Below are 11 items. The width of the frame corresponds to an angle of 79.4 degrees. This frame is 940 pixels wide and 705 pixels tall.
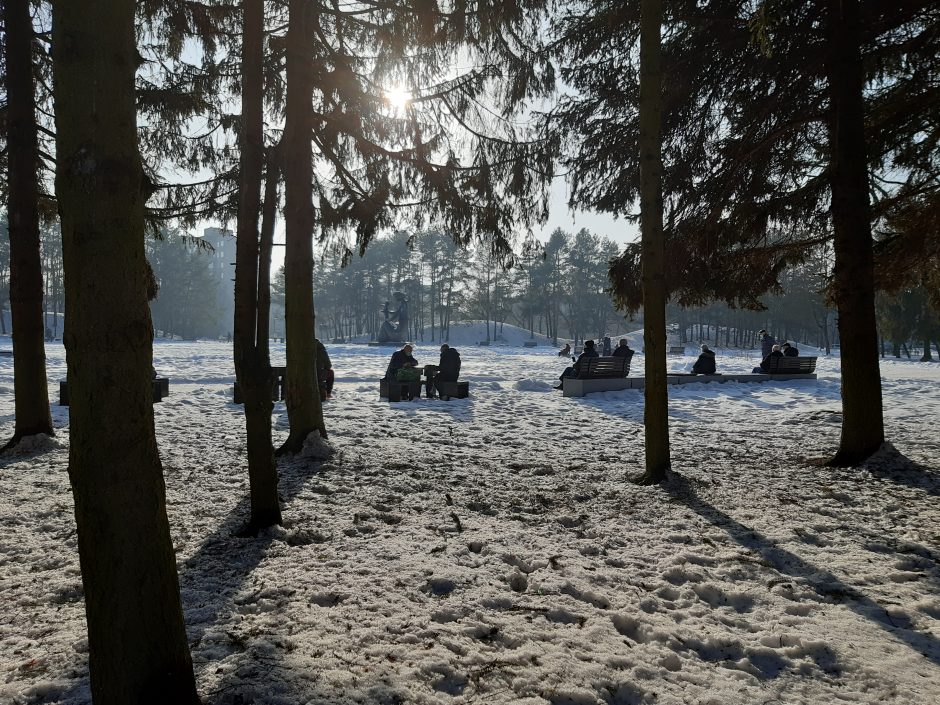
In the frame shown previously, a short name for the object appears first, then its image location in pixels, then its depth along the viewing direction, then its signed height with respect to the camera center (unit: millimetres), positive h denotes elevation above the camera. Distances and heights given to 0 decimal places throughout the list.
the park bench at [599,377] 13836 -962
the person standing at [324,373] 12484 -687
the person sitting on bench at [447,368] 13344 -648
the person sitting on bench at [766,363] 17077 -788
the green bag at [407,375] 13031 -779
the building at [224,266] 138125 +20432
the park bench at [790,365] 16922 -840
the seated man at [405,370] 13055 -679
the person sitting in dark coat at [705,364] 16859 -786
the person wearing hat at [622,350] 14836 -308
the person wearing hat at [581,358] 14094 -467
